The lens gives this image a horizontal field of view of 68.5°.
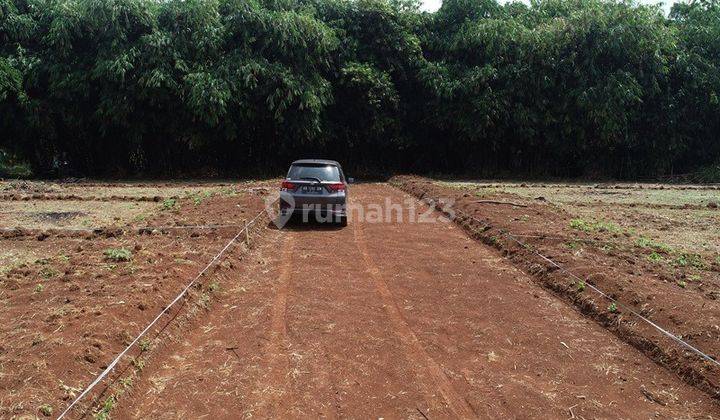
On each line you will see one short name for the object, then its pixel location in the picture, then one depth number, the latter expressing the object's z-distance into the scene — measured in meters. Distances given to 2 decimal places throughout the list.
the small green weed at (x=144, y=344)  4.98
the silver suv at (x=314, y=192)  11.29
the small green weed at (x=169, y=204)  13.97
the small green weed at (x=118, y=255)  7.84
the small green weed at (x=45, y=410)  3.68
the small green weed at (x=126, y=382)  4.34
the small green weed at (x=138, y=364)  4.67
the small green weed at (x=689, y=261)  8.20
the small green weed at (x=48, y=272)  7.03
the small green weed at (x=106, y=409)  3.87
